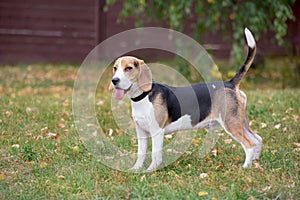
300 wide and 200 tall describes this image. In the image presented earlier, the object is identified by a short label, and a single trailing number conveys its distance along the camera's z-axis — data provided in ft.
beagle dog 14.53
